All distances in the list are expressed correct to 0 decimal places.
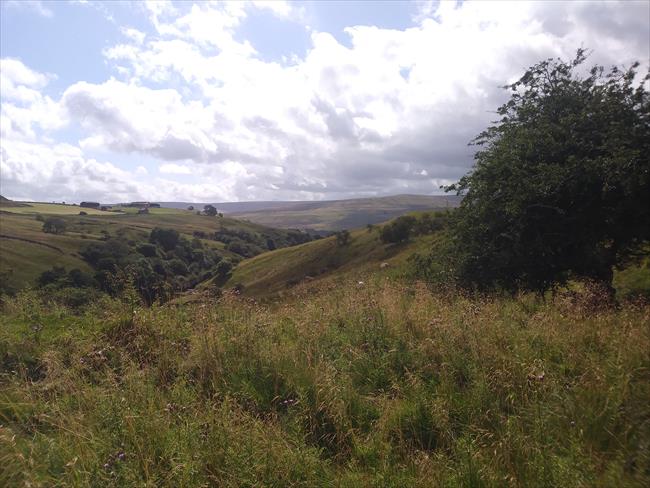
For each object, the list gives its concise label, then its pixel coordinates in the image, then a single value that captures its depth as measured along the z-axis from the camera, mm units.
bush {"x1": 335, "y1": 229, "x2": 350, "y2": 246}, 89450
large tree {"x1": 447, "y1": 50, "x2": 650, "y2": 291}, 11109
